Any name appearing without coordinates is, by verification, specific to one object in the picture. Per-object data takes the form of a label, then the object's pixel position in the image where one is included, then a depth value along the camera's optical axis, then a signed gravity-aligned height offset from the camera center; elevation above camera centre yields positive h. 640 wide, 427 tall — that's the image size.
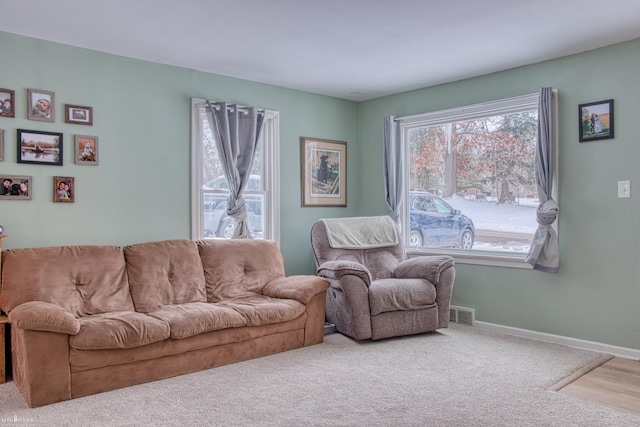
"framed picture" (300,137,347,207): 5.25 +0.51
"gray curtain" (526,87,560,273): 4.02 +0.16
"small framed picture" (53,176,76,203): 3.67 +0.23
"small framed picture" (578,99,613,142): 3.79 +0.75
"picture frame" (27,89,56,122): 3.58 +0.85
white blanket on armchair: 4.68 -0.15
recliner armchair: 3.97 -0.56
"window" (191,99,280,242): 4.41 +0.30
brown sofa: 2.76 -0.64
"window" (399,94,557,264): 4.39 +0.35
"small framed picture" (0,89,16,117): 3.47 +0.84
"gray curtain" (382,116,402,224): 5.27 +0.55
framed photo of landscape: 3.54 +0.54
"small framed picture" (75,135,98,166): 3.78 +0.55
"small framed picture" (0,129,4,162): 3.46 +0.53
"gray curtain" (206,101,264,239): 4.47 +0.69
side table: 3.01 -0.83
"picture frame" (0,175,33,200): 3.46 +0.24
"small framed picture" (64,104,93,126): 3.74 +0.82
